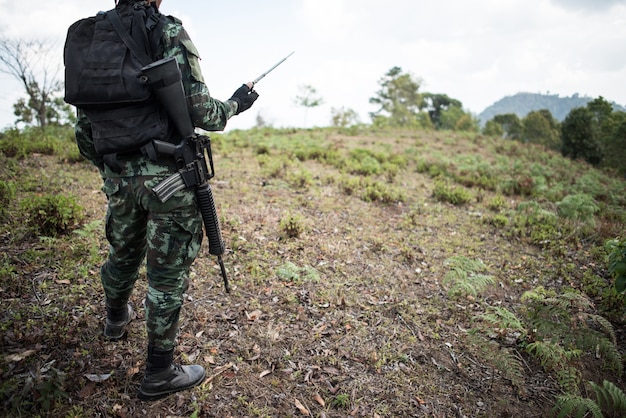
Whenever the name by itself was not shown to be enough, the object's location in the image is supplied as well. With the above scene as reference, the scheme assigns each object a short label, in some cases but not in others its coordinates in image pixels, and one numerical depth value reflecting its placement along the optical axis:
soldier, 2.34
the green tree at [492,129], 36.18
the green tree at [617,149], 14.92
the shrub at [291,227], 5.41
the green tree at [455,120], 49.16
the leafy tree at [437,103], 67.81
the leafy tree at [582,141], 18.53
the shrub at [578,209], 6.78
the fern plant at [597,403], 2.53
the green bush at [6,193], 4.64
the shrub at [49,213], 4.20
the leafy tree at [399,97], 52.19
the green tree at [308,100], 31.92
